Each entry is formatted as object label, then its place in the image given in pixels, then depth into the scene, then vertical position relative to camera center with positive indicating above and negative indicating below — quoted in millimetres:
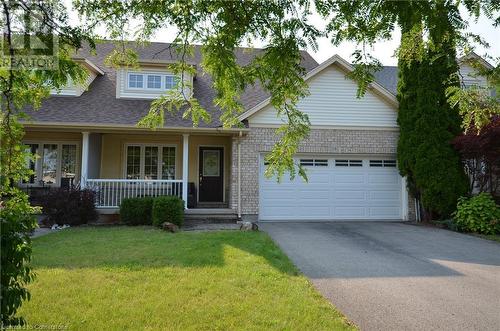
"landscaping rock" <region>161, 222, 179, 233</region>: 9905 -1243
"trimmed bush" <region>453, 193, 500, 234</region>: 10273 -938
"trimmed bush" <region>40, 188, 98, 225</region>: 10867 -747
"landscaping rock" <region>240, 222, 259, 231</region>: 10250 -1272
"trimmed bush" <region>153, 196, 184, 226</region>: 10680 -870
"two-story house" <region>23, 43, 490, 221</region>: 12312 +1173
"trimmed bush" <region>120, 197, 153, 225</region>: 11102 -906
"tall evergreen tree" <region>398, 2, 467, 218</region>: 11719 +1420
